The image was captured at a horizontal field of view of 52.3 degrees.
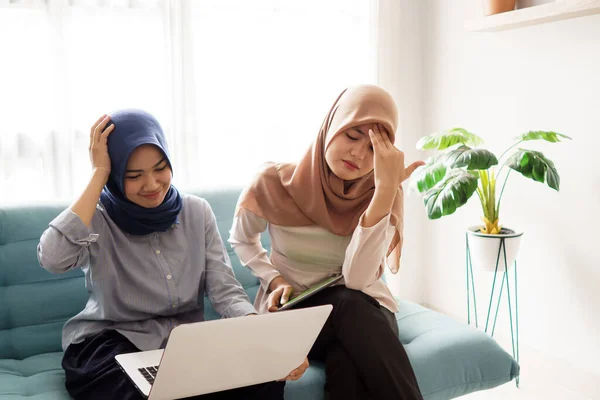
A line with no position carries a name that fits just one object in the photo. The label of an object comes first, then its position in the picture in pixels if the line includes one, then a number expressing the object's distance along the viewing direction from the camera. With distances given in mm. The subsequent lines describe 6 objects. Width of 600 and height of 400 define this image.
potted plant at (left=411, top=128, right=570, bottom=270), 2393
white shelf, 2340
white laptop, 1223
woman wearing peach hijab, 1616
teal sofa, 1853
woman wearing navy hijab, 1677
